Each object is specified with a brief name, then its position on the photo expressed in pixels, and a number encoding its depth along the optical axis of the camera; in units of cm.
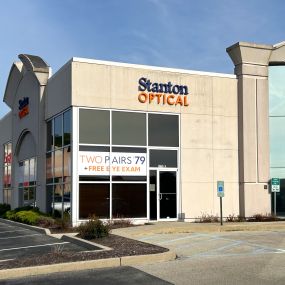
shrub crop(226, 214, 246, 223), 2190
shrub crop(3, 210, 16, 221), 2514
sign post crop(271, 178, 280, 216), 2233
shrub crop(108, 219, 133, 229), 1970
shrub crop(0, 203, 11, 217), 3166
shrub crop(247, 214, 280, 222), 2184
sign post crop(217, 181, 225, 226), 1947
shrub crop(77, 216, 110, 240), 1484
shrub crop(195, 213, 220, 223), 2170
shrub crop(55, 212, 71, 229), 1900
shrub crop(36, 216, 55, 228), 2005
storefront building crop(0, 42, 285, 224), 2070
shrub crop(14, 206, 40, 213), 2461
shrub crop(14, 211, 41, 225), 2152
